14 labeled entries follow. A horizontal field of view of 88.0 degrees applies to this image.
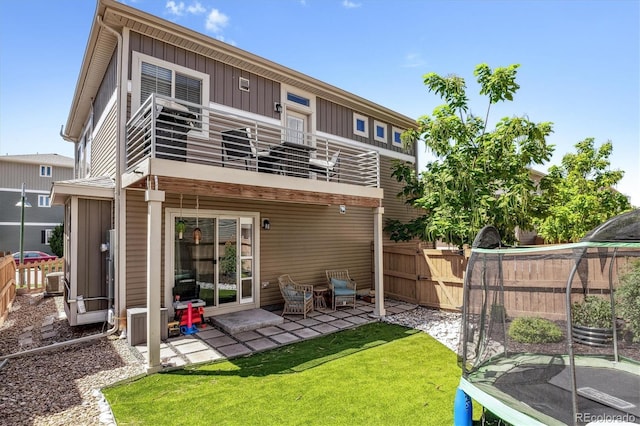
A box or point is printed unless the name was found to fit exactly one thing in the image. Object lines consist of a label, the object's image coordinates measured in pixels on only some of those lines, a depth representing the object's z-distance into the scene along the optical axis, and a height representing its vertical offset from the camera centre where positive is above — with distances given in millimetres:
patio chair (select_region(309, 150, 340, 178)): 7709 +1496
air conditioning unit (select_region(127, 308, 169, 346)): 5965 -1745
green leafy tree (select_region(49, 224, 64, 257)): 20844 -672
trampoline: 2832 -1287
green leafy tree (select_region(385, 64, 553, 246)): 8305 +1712
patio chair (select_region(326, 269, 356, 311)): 8766 -1702
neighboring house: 23020 +2315
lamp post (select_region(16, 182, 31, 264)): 14758 +1198
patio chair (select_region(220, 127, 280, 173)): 6384 +1732
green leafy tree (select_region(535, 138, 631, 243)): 9717 +1005
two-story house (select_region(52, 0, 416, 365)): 6172 +820
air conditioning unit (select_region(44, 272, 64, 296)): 10703 -1737
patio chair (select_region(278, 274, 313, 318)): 7992 -1738
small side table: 8932 -1887
